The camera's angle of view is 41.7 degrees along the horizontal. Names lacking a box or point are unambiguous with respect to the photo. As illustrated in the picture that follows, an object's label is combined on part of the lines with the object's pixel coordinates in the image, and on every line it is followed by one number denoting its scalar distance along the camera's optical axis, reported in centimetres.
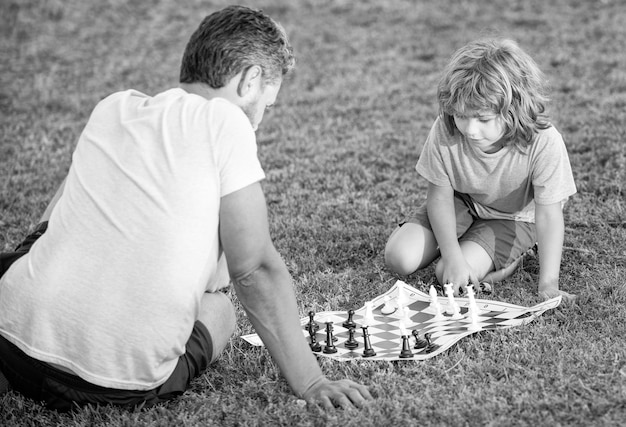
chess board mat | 368
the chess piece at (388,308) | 415
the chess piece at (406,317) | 399
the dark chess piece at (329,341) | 367
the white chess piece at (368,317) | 399
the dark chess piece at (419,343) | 368
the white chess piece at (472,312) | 379
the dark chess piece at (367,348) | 363
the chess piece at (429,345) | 362
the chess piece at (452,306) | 402
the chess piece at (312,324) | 381
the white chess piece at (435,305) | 407
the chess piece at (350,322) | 388
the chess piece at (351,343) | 373
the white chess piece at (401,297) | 406
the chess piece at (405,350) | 355
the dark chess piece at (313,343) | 369
